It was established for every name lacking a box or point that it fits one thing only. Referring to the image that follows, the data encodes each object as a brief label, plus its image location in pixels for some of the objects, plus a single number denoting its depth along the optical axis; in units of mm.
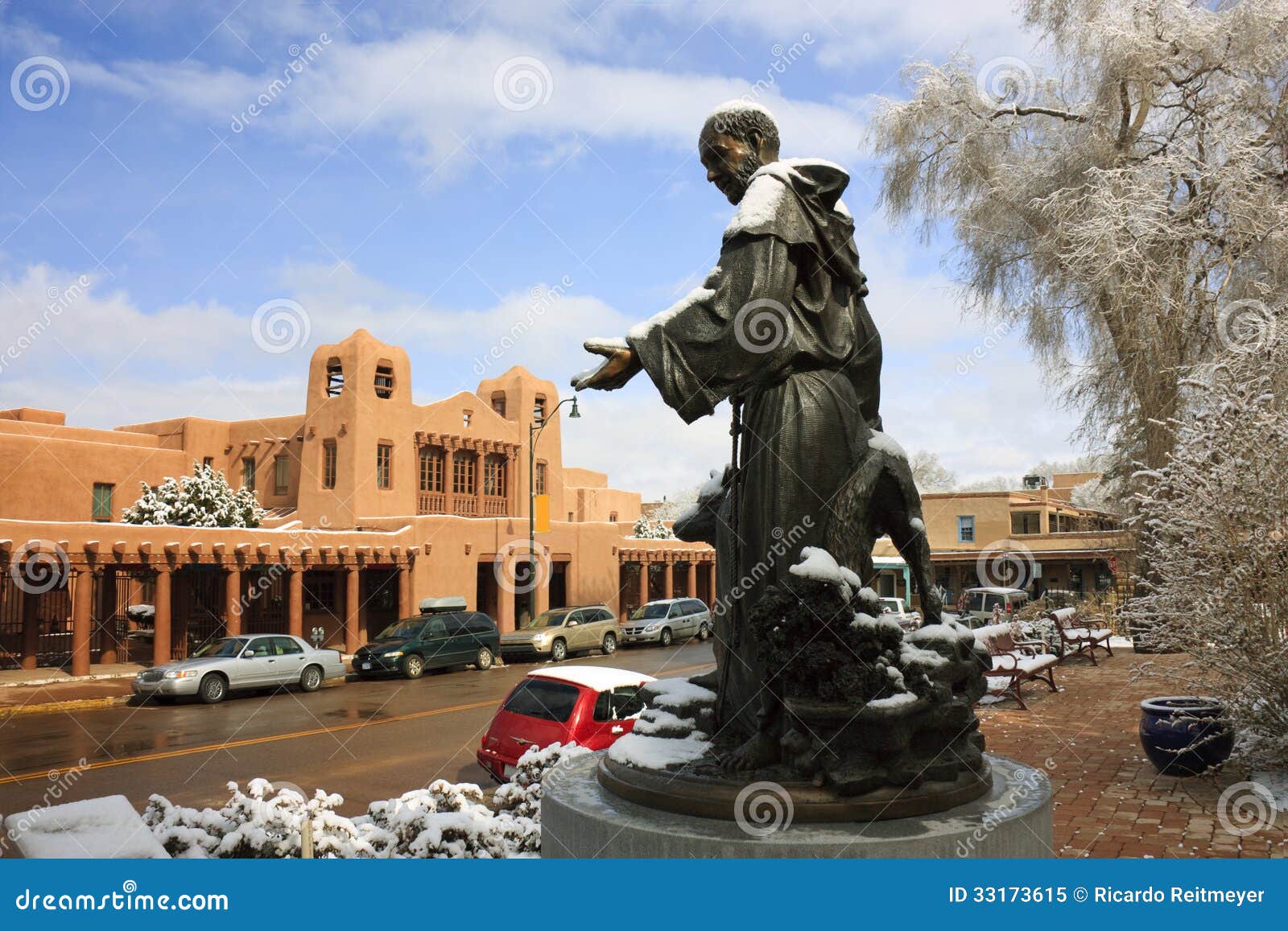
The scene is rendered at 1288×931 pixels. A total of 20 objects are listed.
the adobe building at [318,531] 22719
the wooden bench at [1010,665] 13539
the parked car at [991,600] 27953
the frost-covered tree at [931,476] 72562
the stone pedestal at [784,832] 3000
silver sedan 18031
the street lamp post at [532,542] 27928
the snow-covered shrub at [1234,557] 7871
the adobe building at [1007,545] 46312
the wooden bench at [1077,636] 18312
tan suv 25859
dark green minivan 22312
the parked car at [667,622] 29672
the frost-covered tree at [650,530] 45312
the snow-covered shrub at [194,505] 27547
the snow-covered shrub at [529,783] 6805
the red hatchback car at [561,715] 10133
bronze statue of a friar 3631
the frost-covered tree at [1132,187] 17625
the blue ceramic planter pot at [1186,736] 8242
